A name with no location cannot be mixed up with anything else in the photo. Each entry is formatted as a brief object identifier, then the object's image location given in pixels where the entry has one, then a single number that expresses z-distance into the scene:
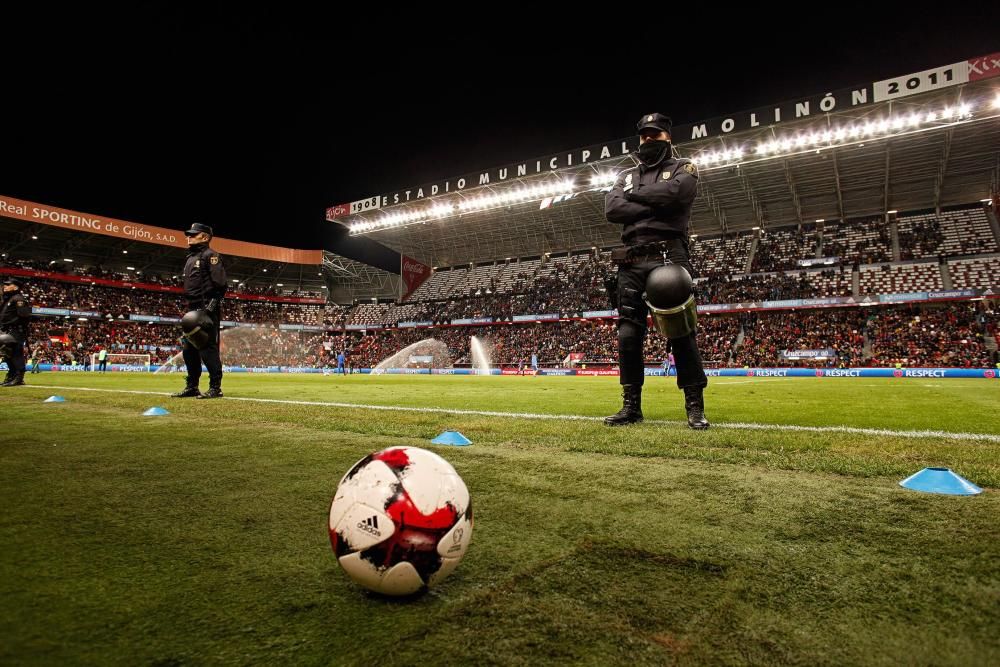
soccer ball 1.42
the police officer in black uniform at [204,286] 8.06
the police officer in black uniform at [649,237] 4.66
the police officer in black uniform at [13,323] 11.46
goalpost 41.66
